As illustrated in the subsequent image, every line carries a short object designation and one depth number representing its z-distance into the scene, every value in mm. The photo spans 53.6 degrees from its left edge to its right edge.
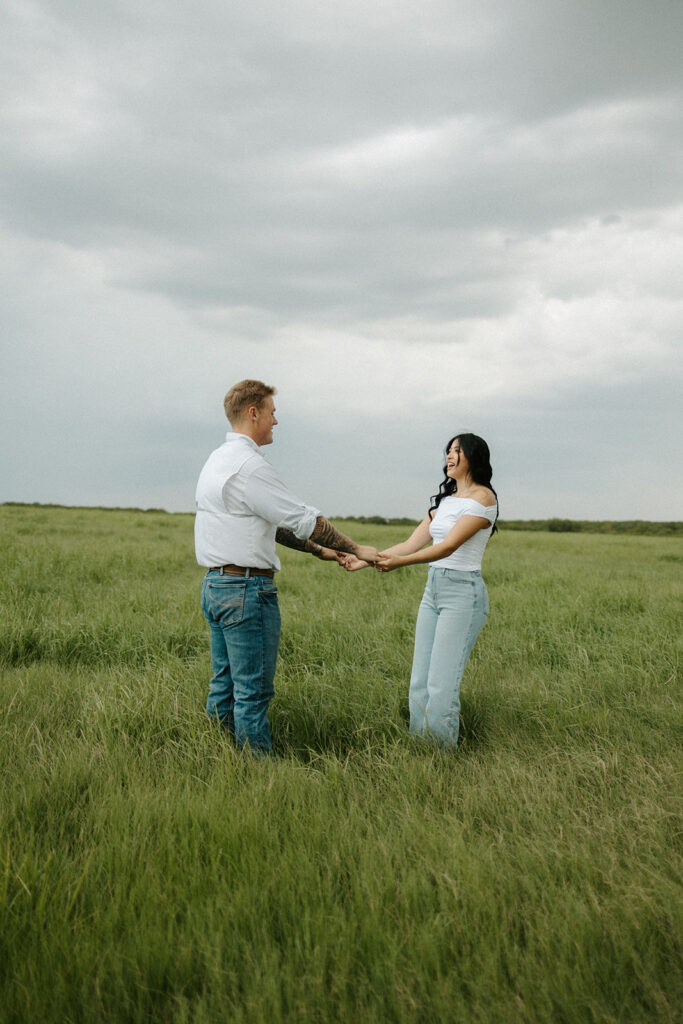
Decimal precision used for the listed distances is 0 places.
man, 4172
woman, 4406
